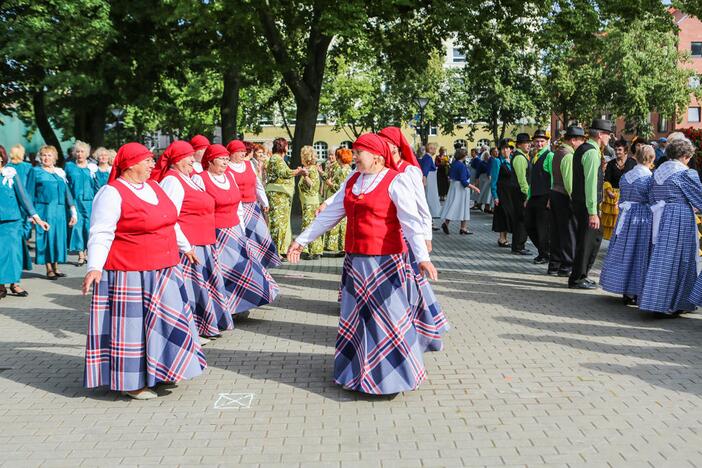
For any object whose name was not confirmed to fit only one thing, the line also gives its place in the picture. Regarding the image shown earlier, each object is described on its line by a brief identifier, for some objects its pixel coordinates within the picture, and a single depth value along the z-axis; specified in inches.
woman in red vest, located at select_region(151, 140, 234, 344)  293.6
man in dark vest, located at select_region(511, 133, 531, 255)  567.2
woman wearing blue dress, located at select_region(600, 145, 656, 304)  355.9
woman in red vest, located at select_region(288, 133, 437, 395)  227.6
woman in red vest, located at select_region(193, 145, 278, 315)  317.1
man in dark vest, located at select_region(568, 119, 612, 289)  396.2
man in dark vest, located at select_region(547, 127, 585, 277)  433.4
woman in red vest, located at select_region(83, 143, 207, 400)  229.0
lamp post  1253.9
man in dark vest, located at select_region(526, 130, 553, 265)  505.0
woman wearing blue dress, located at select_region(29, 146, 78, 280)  482.9
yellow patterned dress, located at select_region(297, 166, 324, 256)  544.1
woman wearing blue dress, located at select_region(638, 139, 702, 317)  332.5
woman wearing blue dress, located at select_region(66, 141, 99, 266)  542.9
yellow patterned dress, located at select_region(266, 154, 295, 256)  514.6
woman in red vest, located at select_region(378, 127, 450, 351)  255.4
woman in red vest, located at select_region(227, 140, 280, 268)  372.5
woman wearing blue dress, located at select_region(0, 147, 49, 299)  406.3
